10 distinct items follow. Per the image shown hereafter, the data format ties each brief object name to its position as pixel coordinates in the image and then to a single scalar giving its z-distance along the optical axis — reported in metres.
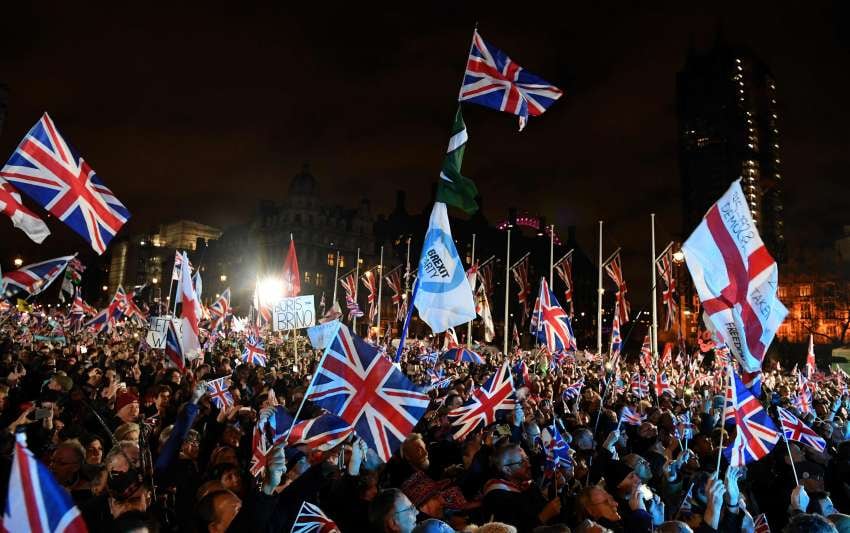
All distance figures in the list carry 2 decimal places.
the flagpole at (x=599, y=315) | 28.70
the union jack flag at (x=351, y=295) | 28.58
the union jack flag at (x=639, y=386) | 15.87
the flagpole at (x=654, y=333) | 24.55
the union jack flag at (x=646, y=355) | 22.49
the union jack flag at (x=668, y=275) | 26.00
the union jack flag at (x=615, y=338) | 19.48
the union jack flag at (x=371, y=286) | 33.88
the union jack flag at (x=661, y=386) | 14.83
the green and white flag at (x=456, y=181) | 7.89
